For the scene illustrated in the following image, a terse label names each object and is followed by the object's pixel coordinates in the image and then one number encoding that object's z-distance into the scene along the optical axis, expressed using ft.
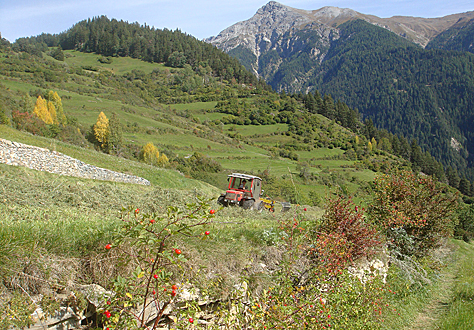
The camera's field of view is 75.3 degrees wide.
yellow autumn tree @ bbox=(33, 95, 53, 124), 135.64
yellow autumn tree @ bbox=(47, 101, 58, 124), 143.92
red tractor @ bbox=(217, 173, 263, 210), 52.37
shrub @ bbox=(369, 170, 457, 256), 33.40
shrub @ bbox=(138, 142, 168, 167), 143.54
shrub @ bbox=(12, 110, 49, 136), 104.88
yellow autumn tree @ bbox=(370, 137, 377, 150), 392.61
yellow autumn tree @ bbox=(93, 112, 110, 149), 141.79
